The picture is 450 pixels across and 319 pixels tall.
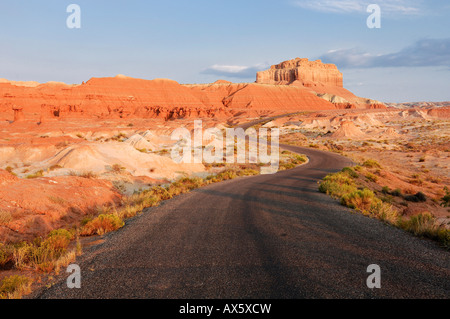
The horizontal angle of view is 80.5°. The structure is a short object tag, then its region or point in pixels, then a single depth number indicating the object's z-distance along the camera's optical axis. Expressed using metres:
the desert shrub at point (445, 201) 18.45
